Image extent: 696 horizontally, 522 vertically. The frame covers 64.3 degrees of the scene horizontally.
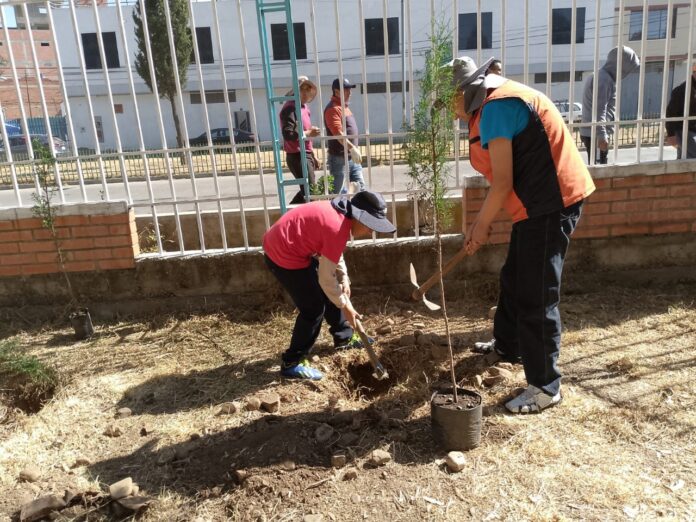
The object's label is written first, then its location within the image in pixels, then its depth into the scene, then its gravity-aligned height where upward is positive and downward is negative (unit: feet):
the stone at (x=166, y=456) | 9.05 -5.46
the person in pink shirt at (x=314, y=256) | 10.03 -2.84
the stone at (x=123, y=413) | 10.55 -5.47
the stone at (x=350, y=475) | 8.29 -5.41
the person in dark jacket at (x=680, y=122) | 15.29 -1.28
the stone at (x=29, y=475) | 8.78 -5.38
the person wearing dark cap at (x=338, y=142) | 16.10 -1.21
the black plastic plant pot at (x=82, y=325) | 14.01 -5.03
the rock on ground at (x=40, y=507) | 7.82 -5.28
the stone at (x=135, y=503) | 7.82 -5.30
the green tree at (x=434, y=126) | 8.07 -0.49
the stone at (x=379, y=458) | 8.53 -5.35
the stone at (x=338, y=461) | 8.54 -5.34
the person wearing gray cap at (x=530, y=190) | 8.62 -1.63
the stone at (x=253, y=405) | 10.29 -5.33
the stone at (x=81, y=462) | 9.14 -5.45
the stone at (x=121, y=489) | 7.98 -5.21
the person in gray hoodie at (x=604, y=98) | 15.52 -0.51
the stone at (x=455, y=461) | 8.30 -5.36
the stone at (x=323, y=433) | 9.14 -5.32
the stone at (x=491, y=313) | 13.77 -5.39
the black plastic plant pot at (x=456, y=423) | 8.53 -4.95
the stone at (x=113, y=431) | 9.91 -5.42
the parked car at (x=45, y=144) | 15.24 -0.81
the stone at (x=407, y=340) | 12.73 -5.45
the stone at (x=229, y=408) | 10.28 -5.37
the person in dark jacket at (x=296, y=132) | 17.21 -0.87
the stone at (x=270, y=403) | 10.16 -5.26
